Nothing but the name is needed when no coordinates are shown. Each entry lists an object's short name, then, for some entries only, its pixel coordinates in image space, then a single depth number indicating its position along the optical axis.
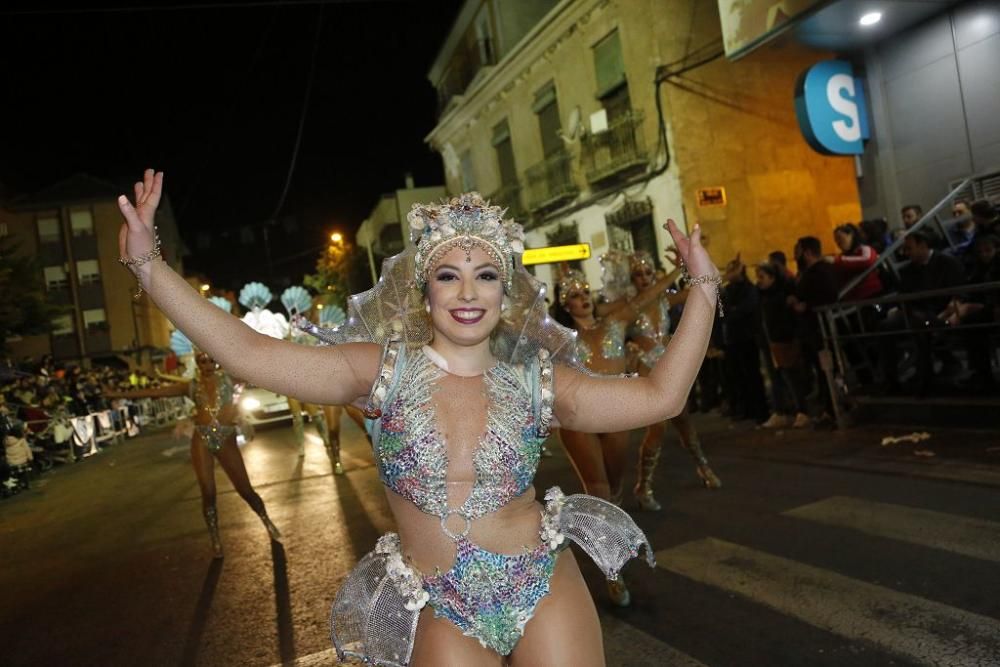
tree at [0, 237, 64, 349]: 21.30
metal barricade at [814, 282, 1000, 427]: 8.40
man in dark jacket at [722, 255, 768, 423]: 10.84
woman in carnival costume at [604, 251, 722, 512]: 6.64
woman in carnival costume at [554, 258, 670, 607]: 5.30
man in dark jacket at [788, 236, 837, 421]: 9.70
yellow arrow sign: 18.19
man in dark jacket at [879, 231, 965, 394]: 8.72
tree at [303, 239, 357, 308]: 46.38
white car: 19.66
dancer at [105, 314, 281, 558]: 7.22
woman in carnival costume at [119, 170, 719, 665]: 2.22
